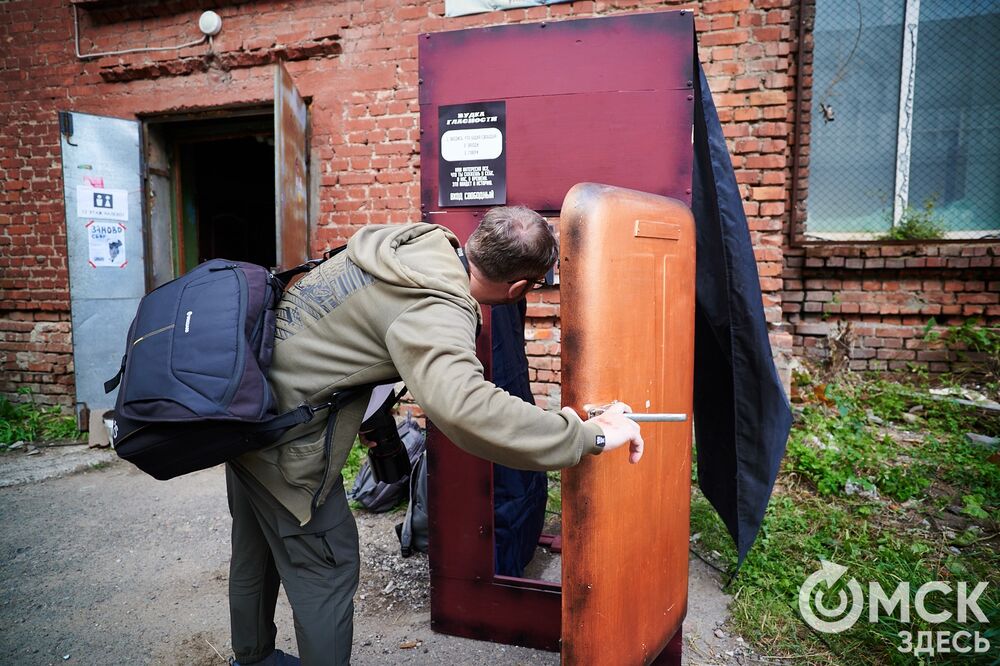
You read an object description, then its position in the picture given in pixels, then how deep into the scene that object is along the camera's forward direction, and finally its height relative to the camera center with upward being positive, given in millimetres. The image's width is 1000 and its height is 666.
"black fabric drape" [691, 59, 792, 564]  2223 -253
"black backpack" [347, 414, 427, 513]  3469 -1300
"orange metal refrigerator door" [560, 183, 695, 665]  1490 -328
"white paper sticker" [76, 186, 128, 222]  4727 +492
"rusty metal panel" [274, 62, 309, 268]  4043 +656
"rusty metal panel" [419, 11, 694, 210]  2035 +603
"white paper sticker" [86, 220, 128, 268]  4785 +177
